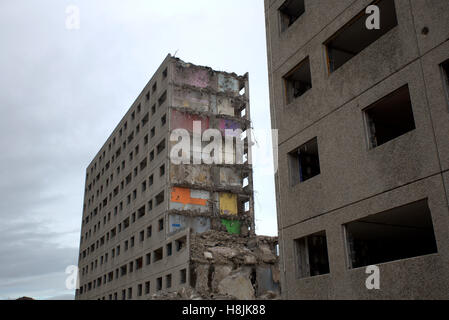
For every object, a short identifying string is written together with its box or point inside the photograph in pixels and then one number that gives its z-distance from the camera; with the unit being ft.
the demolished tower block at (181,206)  105.19
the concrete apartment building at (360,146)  36.78
